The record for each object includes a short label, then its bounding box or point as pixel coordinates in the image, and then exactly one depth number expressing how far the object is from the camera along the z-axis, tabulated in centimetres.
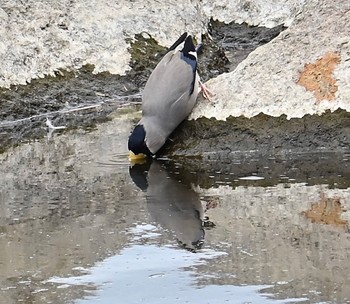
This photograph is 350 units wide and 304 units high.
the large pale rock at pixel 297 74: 1507
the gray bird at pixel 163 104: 1540
